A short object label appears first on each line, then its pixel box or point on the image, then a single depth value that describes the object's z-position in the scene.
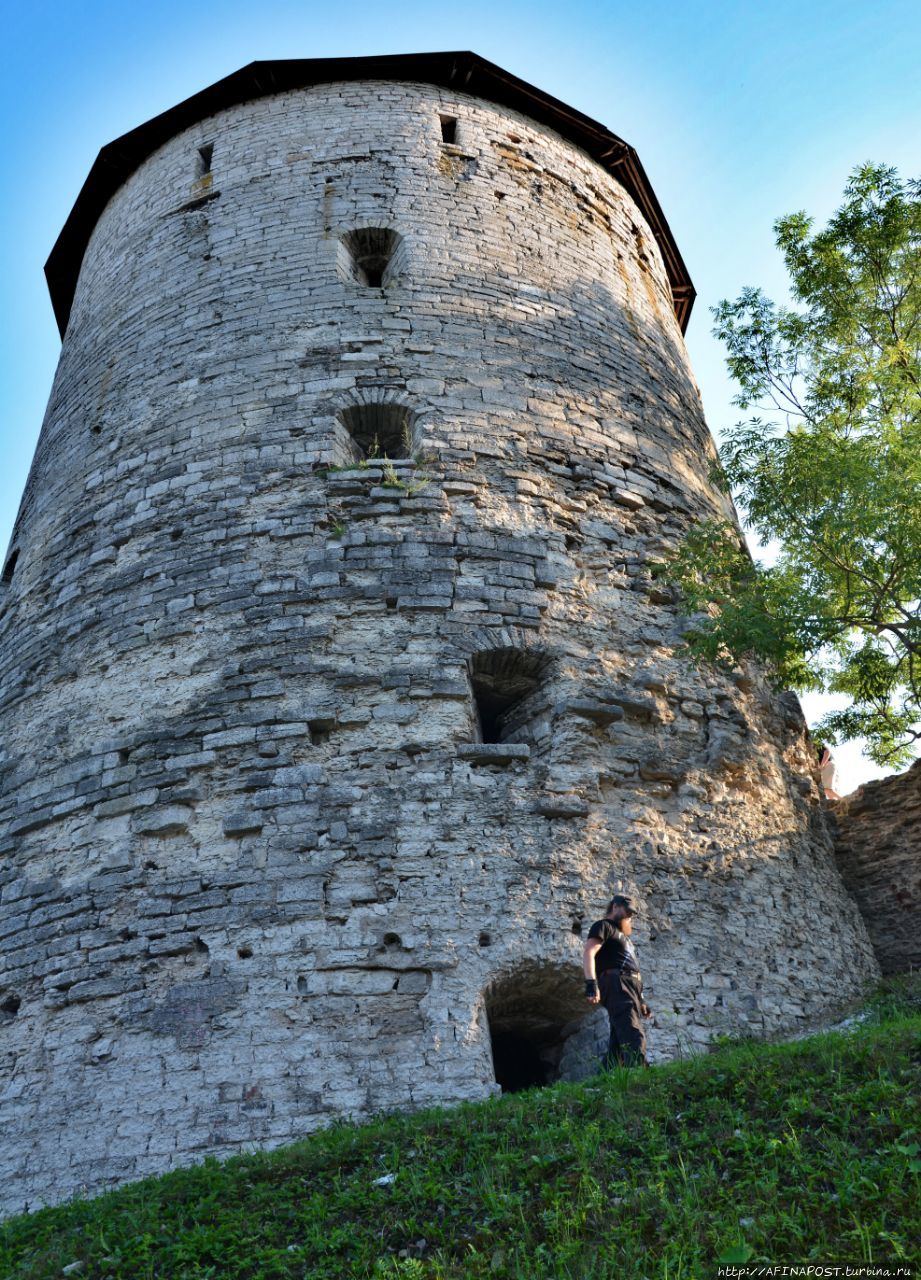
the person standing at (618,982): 5.73
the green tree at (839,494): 8.28
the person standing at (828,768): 13.50
